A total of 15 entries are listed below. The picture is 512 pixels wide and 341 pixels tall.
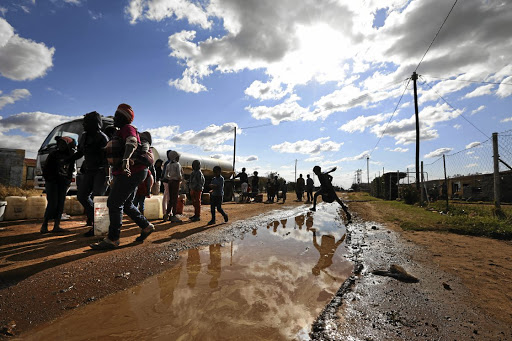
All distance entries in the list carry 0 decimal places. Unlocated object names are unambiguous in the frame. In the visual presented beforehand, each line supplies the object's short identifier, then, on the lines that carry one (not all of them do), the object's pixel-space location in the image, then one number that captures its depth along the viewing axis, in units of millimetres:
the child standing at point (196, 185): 6281
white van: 6793
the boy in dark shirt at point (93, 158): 4062
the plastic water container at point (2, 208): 5175
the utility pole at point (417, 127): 14852
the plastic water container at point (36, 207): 5691
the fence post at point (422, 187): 12254
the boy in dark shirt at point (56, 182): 4309
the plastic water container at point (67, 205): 6439
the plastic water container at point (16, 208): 5414
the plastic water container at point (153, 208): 6115
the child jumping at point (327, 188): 7562
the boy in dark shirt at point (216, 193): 6027
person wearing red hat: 3244
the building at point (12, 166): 12641
